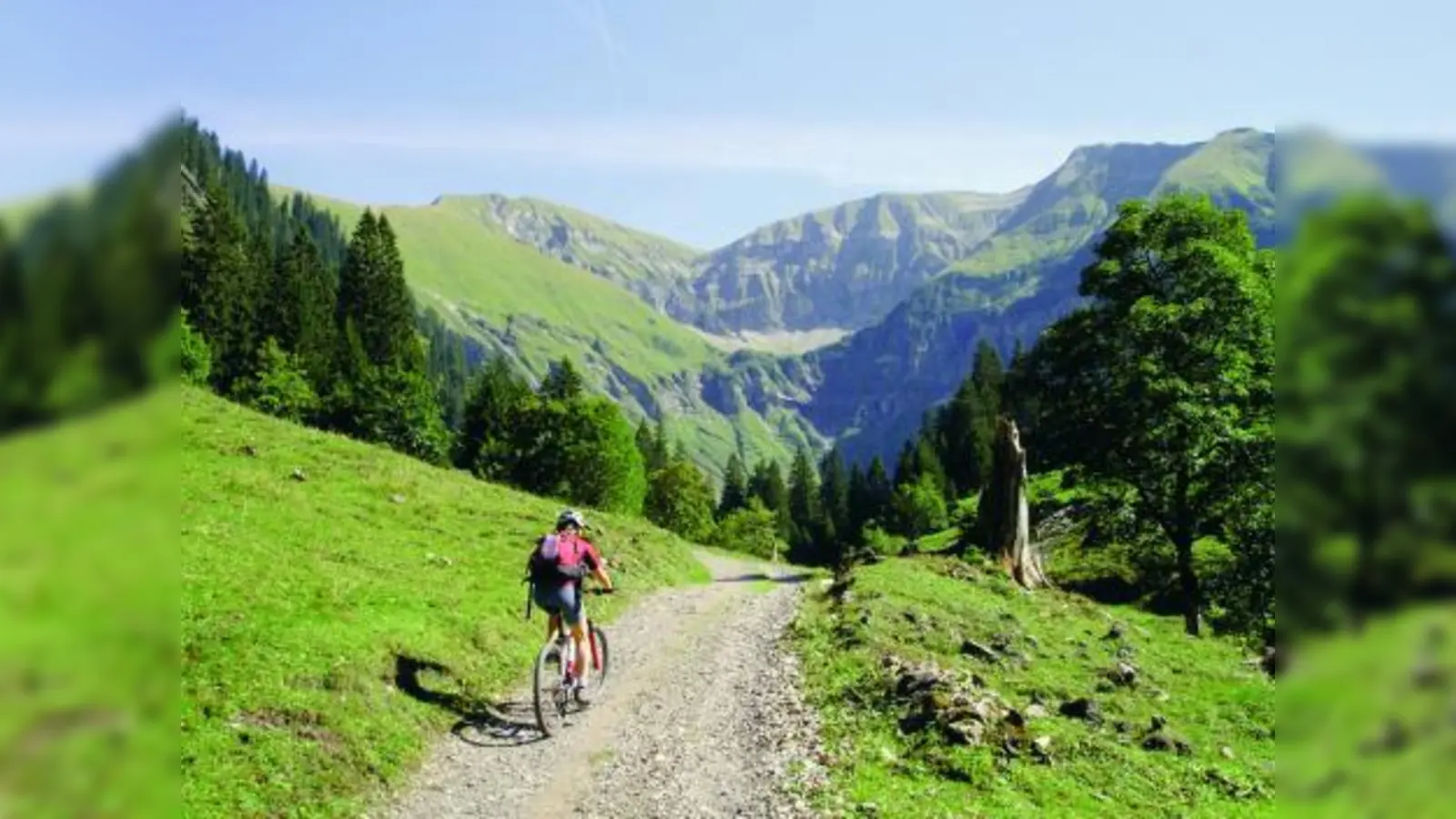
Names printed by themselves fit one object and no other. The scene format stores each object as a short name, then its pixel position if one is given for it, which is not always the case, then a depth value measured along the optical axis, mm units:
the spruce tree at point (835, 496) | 138150
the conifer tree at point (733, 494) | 162625
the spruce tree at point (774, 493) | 156375
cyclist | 17988
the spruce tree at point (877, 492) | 132250
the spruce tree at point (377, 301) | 110000
